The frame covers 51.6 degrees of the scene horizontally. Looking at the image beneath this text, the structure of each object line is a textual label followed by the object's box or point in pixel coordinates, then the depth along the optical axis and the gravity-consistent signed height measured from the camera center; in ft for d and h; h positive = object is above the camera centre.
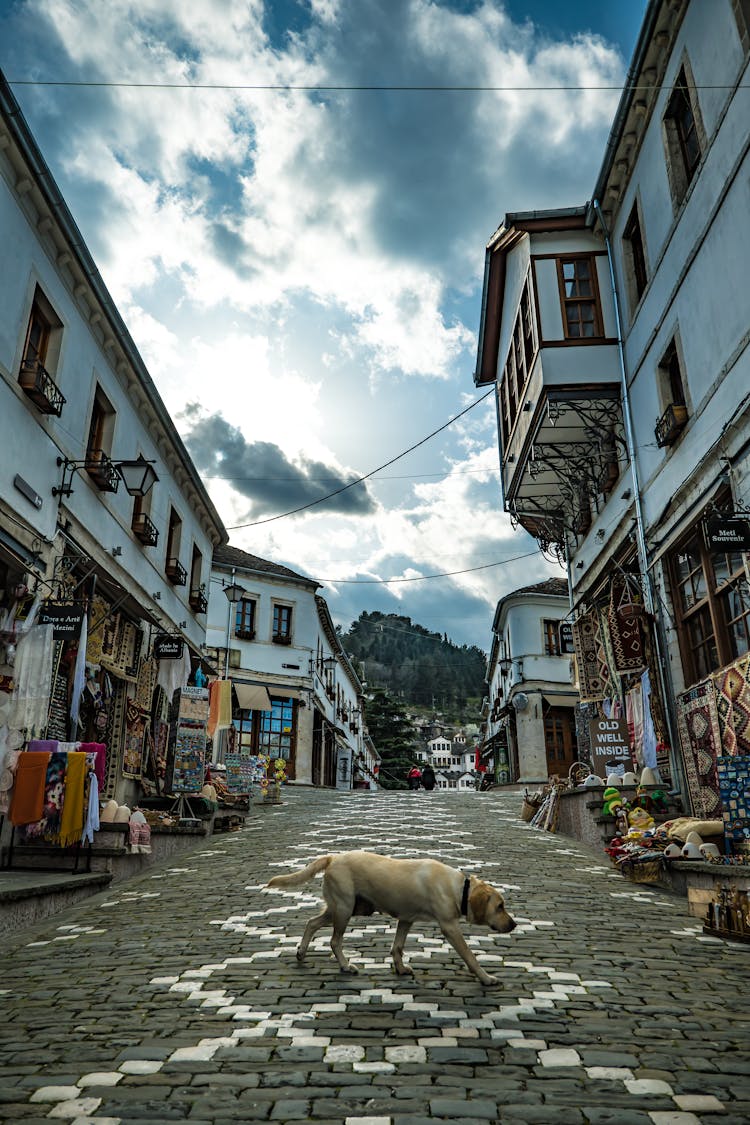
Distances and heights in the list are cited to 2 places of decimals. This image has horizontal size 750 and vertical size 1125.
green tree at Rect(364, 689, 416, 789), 215.72 +15.40
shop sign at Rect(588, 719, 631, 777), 46.57 +2.45
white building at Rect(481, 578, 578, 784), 105.70 +13.42
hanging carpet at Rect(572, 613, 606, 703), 52.85 +8.56
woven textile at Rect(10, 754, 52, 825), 29.37 +0.21
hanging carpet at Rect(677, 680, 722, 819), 34.71 +1.87
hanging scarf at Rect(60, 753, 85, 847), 30.17 -0.37
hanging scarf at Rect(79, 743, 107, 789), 32.40 +1.71
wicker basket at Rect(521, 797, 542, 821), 54.60 -1.29
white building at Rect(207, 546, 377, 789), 105.29 +18.51
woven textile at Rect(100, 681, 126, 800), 46.29 +3.47
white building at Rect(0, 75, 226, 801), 33.73 +16.59
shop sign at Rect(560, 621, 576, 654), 62.32 +11.80
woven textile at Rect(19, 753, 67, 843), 30.17 -0.14
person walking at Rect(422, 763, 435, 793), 126.31 +1.60
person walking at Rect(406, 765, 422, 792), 125.18 +2.16
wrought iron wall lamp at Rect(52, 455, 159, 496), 41.32 +16.49
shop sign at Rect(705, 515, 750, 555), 29.17 +9.10
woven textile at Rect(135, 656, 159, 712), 49.11 +6.79
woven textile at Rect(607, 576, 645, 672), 44.68 +8.25
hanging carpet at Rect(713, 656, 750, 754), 31.22 +3.26
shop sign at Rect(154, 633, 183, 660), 52.13 +9.35
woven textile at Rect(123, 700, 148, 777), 47.80 +3.28
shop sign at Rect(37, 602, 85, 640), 32.68 +7.09
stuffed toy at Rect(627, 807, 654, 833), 35.35 -1.41
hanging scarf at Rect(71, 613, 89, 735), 36.45 +5.38
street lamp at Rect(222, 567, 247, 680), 70.58 +17.65
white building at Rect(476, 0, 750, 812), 34.32 +23.12
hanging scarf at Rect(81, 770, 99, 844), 30.99 -0.75
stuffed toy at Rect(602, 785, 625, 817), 38.46 -0.66
